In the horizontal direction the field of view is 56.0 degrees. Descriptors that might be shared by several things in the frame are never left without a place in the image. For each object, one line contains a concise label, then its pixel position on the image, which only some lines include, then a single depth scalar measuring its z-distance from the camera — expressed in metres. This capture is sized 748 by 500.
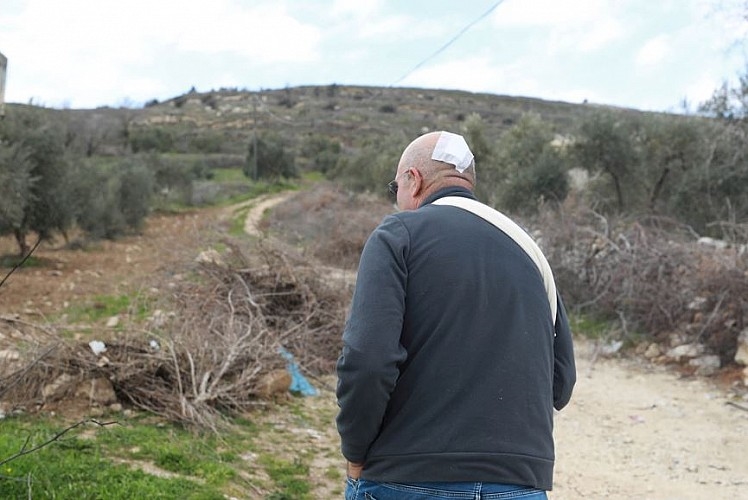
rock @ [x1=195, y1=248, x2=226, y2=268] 8.84
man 1.89
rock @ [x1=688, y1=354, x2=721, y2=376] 8.79
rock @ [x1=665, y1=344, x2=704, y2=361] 9.14
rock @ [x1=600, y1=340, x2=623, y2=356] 9.94
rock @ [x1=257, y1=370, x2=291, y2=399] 6.68
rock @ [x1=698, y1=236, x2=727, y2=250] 10.35
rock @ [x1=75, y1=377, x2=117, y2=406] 5.61
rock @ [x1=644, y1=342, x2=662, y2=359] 9.64
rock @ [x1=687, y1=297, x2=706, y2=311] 9.49
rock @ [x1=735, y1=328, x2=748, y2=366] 8.48
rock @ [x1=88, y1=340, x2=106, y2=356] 5.75
